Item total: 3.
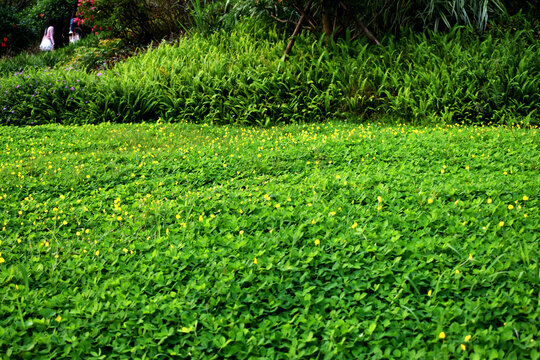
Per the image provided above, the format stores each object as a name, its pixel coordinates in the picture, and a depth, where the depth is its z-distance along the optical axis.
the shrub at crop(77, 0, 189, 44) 11.51
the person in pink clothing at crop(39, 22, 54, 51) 16.81
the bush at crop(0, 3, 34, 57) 16.52
